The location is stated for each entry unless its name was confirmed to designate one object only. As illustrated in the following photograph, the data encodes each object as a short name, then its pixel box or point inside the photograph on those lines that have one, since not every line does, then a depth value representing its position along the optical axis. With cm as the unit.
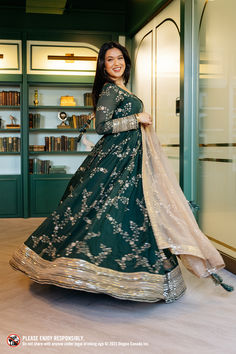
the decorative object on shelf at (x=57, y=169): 634
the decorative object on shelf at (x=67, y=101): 635
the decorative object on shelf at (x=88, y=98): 638
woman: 240
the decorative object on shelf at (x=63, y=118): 637
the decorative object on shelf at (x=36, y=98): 632
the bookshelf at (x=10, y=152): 620
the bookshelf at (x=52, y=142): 629
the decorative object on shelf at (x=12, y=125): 624
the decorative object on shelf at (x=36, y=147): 631
